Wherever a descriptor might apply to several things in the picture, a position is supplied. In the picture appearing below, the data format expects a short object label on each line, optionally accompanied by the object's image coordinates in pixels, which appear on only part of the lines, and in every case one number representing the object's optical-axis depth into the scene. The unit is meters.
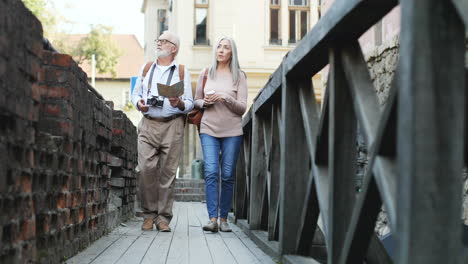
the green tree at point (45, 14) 31.33
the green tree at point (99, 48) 38.69
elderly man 5.62
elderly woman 5.71
